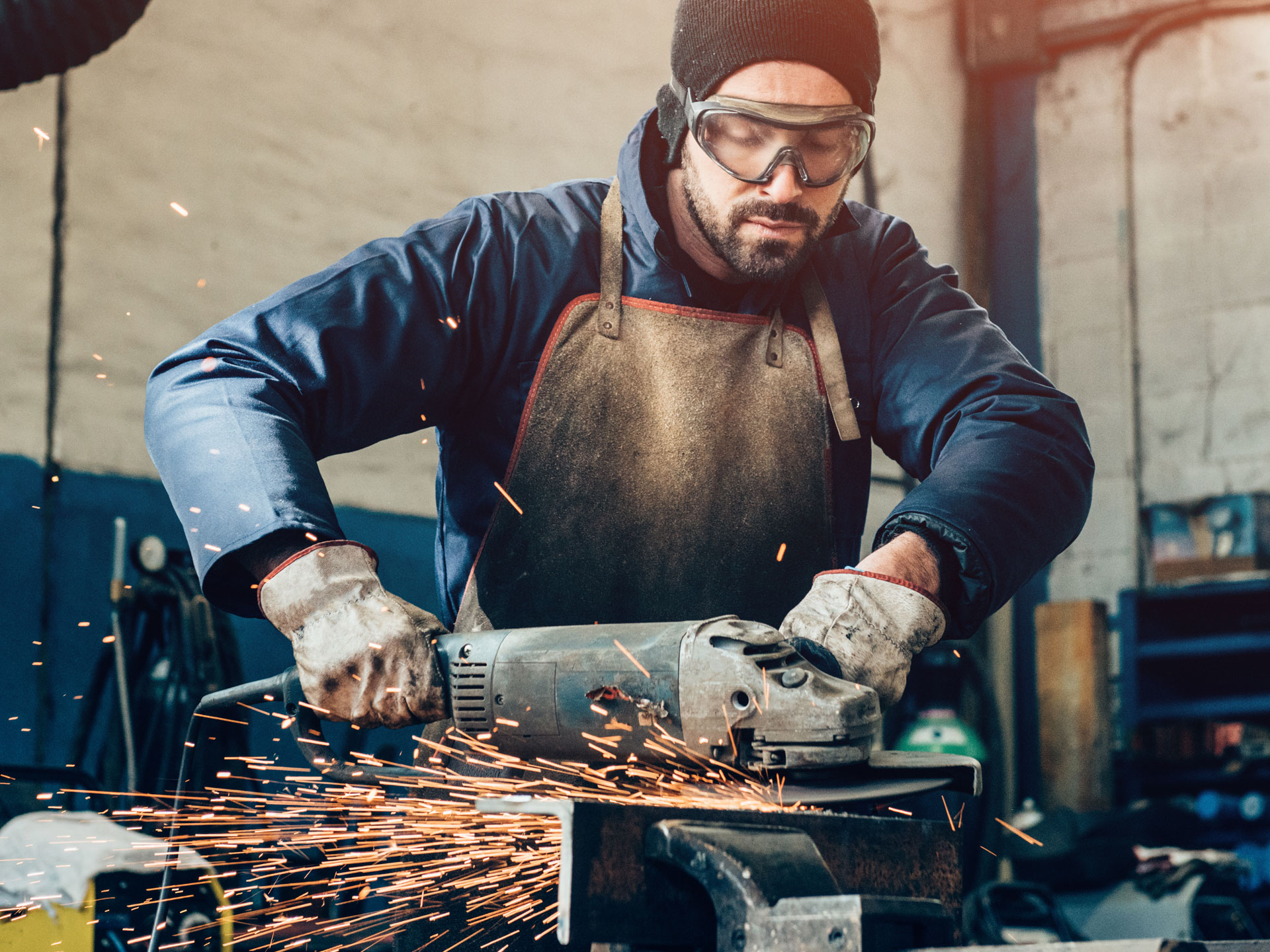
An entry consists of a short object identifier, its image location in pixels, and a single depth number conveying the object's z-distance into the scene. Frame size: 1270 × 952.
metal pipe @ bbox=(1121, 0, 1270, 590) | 5.66
